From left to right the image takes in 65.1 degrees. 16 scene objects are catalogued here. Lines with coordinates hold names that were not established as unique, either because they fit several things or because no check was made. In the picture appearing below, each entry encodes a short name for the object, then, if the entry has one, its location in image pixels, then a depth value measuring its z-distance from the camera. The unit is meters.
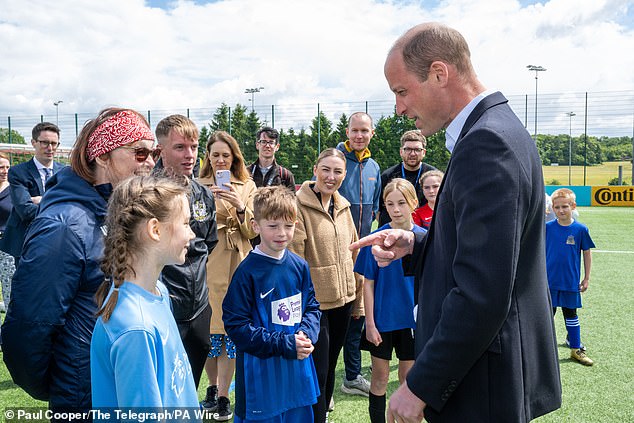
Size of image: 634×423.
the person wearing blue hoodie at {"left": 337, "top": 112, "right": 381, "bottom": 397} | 5.10
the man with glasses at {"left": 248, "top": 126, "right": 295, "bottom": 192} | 6.46
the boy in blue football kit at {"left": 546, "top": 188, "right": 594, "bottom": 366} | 5.17
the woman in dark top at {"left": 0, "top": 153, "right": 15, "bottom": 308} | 5.69
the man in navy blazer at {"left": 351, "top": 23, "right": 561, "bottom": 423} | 1.53
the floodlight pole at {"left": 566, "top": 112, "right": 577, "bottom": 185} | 35.53
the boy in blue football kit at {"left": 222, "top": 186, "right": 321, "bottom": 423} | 2.88
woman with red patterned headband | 1.82
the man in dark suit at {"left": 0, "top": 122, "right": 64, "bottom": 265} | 5.16
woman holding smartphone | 4.03
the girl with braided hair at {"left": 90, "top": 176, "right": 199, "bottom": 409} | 1.66
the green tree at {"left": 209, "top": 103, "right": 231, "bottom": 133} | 33.81
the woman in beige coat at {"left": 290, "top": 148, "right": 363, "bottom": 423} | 3.74
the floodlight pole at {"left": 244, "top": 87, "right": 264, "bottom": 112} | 42.00
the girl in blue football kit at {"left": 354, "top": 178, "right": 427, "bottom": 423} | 3.59
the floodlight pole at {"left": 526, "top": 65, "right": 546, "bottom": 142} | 37.78
